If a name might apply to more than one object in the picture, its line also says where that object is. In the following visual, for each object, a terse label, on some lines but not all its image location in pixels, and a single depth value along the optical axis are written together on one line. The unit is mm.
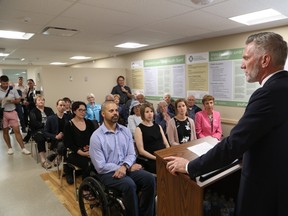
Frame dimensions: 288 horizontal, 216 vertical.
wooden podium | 1122
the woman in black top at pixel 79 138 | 2607
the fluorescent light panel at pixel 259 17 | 2763
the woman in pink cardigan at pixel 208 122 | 3490
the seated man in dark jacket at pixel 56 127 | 3348
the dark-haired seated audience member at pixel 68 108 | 3757
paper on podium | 1388
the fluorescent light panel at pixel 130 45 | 4810
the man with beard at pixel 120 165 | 1897
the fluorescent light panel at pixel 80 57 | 7243
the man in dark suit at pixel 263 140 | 914
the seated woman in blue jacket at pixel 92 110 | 4629
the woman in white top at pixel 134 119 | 3522
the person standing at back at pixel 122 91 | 5613
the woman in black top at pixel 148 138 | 2467
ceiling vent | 3275
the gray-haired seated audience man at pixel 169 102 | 4418
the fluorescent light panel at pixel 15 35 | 3494
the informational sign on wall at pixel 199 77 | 3981
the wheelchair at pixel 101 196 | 1758
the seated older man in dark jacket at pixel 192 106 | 4273
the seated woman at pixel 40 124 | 3746
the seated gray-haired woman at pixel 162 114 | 3892
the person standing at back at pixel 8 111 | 4211
